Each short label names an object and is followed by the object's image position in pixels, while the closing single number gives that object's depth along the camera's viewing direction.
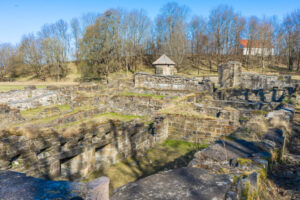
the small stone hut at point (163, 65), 23.80
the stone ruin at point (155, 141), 2.27
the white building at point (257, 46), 40.05
